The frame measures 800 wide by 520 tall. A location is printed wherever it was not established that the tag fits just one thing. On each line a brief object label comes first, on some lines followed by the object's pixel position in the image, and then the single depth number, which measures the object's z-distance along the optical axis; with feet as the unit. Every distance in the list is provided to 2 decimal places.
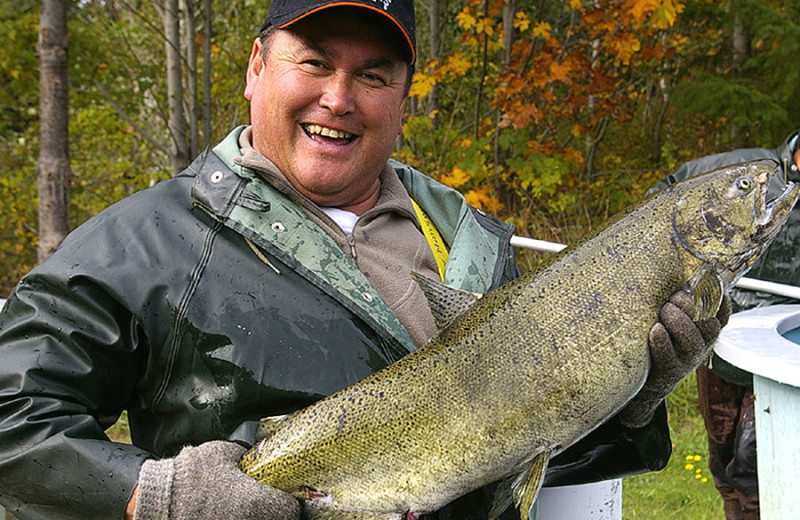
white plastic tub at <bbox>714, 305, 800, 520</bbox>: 9.41
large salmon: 7.14
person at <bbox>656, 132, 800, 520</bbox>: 14.74
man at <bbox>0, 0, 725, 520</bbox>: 6.63
